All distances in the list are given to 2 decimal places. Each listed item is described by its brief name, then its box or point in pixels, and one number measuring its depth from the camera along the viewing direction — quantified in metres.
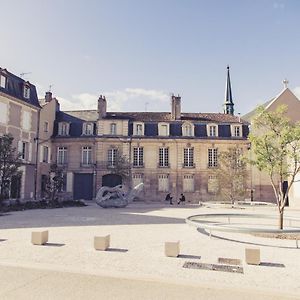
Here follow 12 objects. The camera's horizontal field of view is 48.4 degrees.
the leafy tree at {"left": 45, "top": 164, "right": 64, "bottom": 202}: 26.88
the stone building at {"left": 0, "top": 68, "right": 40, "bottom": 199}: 27.53
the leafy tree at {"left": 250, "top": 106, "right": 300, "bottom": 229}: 11.98
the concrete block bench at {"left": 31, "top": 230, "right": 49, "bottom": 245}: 9.41
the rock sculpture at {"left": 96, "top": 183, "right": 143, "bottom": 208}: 24.44
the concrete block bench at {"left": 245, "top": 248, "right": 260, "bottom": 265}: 7.47
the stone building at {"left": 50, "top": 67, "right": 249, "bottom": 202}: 35.03
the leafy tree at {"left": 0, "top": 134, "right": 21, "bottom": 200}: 21.80
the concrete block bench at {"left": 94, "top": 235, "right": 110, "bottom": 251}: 8.75
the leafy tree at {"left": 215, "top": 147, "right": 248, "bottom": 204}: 28.72
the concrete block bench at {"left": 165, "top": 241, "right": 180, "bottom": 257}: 8.18
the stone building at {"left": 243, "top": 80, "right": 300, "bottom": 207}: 32.41
